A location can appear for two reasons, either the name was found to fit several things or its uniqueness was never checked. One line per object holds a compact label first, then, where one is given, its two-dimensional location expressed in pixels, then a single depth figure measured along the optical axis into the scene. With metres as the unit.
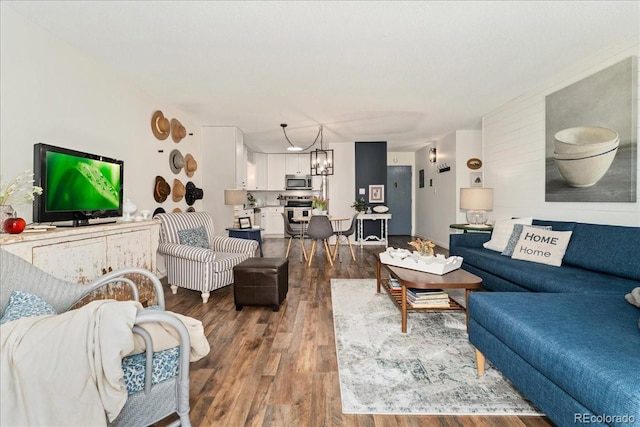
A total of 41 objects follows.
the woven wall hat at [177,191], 4.93
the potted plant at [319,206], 6.09
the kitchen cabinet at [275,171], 9.31
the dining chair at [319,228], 5.27
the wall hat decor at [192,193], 5.40
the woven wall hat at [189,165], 5.38
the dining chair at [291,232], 5.57
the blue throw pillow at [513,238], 3.43
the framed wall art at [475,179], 6.27
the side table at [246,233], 5.18
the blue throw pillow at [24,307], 1.23
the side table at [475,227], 4.32
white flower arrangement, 2.32
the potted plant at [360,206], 6.98
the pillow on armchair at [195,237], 3.82
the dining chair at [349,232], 5.75
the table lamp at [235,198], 5.36
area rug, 1.64
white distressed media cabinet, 1.93
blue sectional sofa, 1.11
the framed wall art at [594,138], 2.85
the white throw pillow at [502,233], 3.64
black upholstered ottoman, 3.08
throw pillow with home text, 3.01
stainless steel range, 8.84
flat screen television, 2.28
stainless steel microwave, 9.29
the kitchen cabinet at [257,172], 8.61
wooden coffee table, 2.37
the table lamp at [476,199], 4.46
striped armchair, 3.39
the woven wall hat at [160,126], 4.36
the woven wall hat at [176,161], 4.87
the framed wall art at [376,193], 7.50
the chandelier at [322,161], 5.98
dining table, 5.53
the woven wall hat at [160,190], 4.37
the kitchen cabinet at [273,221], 9.05
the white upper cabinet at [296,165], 9.28
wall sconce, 7.62
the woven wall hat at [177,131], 4.89
